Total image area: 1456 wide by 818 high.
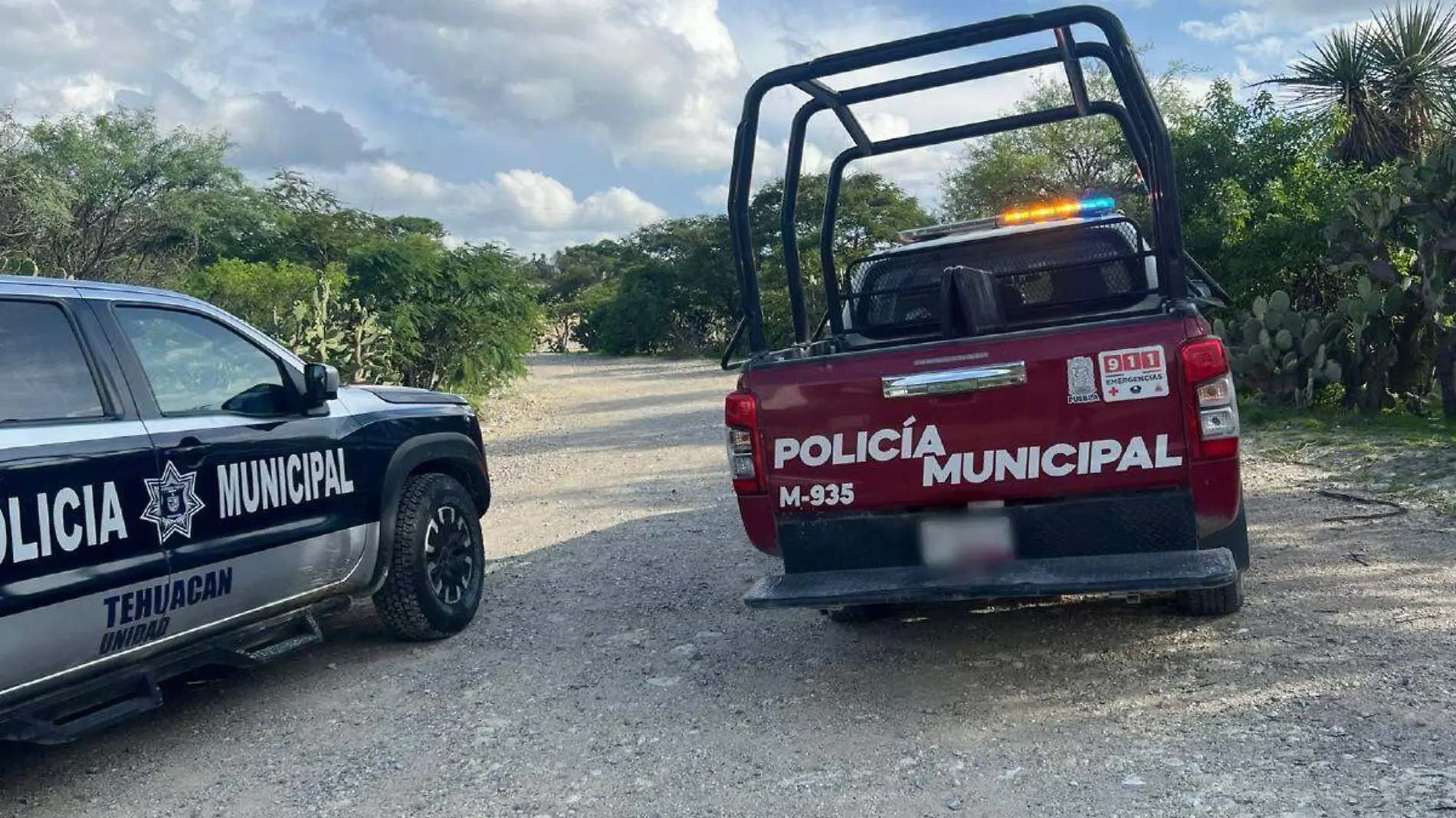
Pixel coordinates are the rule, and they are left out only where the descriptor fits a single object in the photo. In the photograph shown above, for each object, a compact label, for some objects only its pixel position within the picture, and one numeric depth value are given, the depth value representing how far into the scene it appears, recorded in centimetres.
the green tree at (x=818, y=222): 3128
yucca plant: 1727
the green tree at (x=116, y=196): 1698
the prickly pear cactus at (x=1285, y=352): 1021
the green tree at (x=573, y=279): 5097
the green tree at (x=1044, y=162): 2544
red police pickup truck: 408
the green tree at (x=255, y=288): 1377
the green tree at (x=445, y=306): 1652
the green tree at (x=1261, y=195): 1251
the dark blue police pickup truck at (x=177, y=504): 380
